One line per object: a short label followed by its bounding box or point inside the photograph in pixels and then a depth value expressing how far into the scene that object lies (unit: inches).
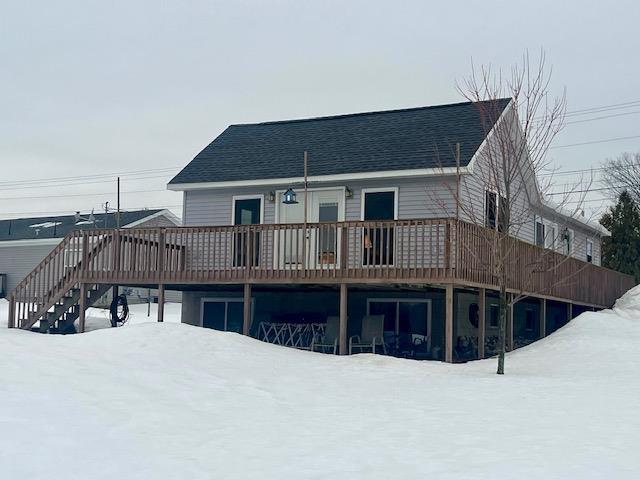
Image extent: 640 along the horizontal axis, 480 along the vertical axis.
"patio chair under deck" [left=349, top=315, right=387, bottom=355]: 717.3
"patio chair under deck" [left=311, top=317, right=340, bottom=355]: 725.8
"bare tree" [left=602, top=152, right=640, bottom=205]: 2169.0
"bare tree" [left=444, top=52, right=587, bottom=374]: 573.6
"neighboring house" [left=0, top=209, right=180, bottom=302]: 1579.7
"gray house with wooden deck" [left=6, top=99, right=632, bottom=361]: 661.9
